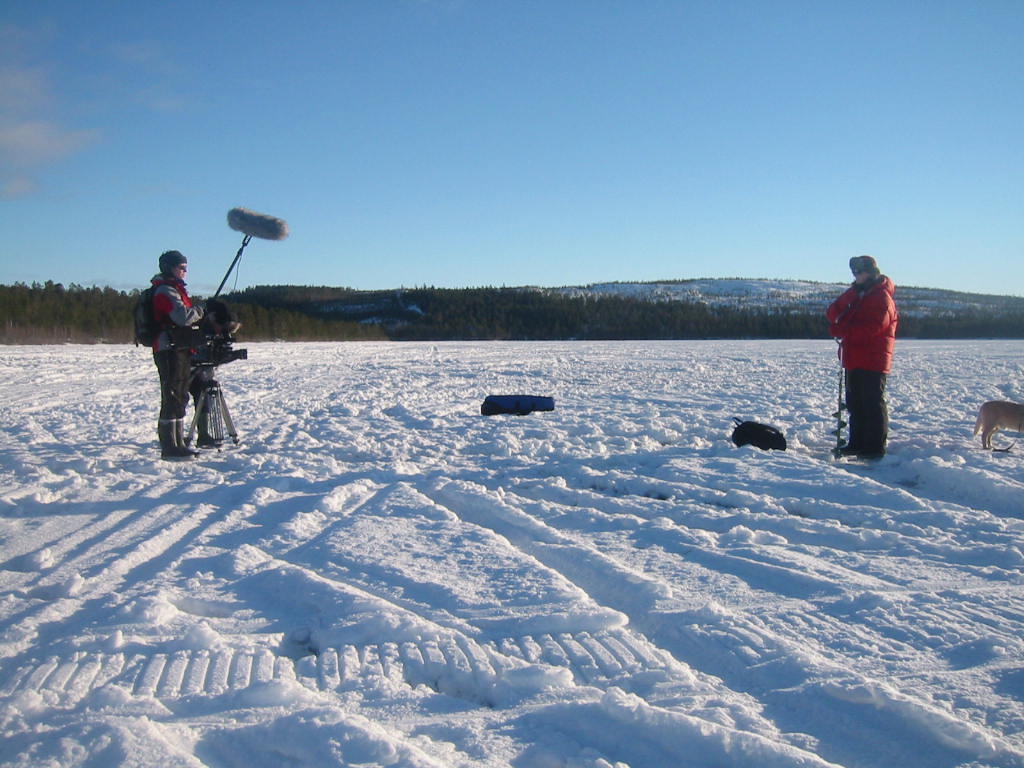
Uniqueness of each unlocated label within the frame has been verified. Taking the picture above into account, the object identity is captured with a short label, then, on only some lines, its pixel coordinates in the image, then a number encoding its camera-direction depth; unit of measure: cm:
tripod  717
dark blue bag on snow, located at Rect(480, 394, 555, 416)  1012
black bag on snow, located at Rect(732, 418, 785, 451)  725
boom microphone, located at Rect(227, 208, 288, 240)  784
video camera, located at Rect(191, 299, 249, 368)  711
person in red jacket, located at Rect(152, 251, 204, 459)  647
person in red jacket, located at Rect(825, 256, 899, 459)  684
